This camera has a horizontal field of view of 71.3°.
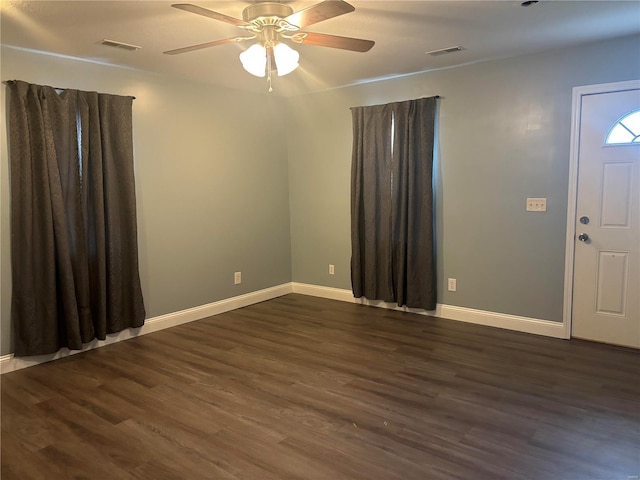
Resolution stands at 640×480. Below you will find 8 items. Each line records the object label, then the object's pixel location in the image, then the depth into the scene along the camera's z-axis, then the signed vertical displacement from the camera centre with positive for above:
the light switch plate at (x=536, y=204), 3.89 -0.09
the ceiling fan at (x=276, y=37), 2.31 +0.90
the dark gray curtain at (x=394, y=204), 4.44 -0.08
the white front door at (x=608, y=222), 3.50 -0.23
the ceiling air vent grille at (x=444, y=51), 3.59 +1.18
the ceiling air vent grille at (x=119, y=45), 3.20 +1.13
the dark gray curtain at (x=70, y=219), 3.33 -0.15
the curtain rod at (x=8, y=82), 3.25 +0.86
